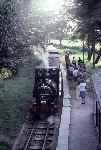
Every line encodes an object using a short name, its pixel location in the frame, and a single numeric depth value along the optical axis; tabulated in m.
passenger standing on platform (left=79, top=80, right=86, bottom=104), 23.86
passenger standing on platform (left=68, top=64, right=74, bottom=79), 30.81
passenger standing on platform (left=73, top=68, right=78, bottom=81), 29.82
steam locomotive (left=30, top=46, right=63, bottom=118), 22.62
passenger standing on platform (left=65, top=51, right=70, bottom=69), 34.69
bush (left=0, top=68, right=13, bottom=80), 24.70
